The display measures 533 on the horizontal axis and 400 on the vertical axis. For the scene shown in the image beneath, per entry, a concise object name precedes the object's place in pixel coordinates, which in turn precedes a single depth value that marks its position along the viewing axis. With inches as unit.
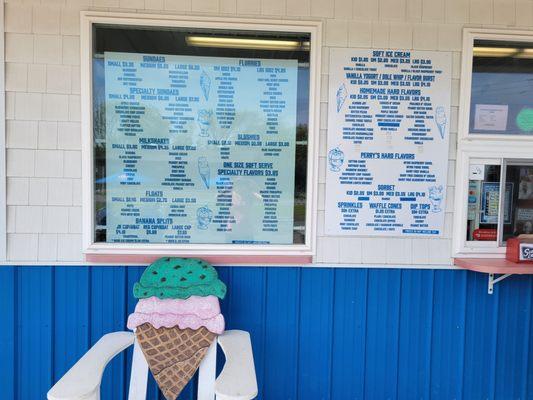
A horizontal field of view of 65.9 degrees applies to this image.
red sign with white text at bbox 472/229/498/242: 93.4
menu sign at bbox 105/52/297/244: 88.8
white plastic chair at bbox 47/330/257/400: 61.7
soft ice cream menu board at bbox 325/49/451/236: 90.0
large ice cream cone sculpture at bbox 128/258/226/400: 78.9
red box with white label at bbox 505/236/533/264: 88.0
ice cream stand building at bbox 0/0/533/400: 87.4
